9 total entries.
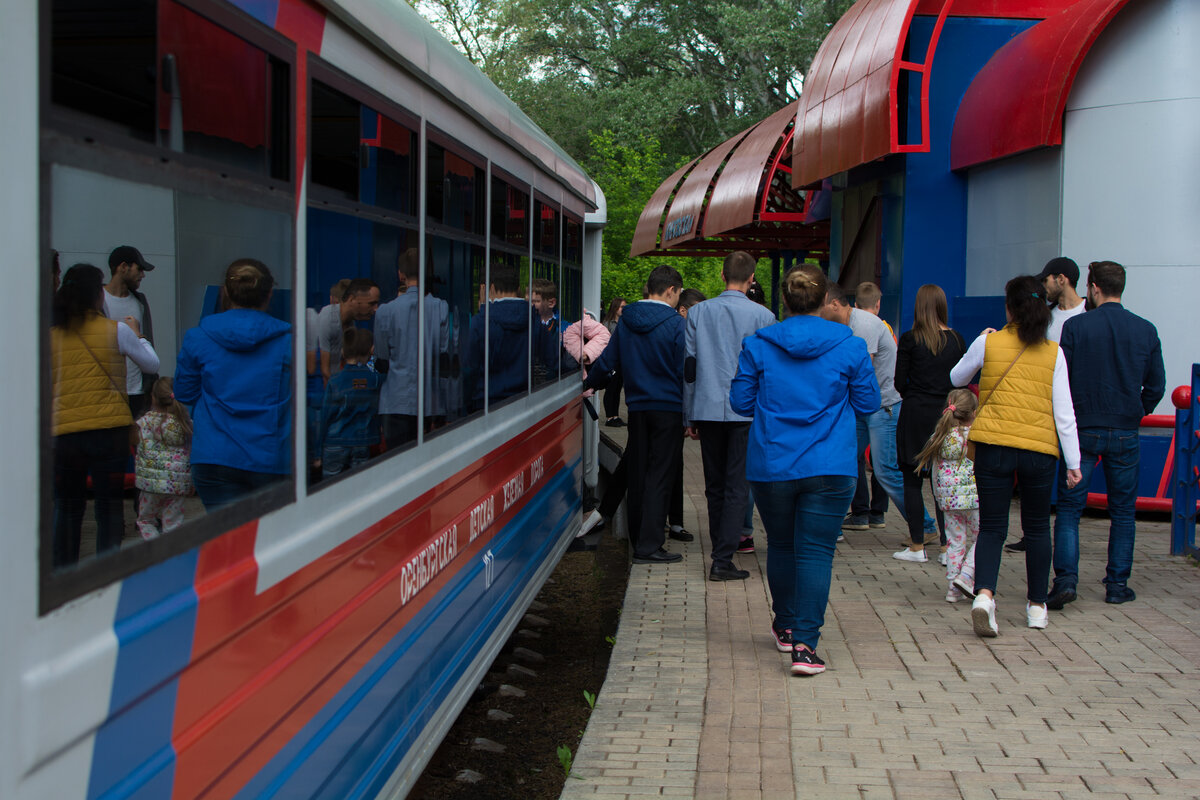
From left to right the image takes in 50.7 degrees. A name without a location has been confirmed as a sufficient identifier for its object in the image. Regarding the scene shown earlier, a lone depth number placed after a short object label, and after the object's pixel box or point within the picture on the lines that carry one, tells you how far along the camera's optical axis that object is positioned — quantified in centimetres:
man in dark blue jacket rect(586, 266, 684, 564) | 768
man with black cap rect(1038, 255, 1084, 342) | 704
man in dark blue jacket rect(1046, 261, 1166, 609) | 634
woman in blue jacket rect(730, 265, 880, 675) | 529
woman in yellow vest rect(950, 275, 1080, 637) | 581
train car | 182
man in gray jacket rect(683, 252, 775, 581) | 717
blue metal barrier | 766
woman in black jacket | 755
